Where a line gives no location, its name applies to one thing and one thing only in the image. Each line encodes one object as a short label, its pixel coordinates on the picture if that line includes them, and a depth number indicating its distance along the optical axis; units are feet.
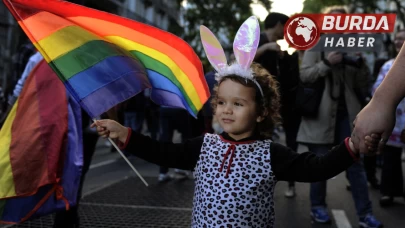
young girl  8.16
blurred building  64.54
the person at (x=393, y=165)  18.40
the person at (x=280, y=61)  15.66
